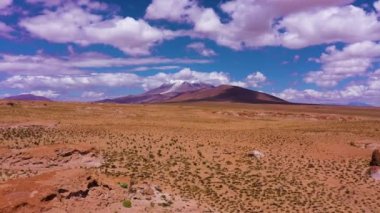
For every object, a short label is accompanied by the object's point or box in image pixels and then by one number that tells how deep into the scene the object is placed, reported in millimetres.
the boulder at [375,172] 42228
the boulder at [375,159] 43838
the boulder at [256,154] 47166
